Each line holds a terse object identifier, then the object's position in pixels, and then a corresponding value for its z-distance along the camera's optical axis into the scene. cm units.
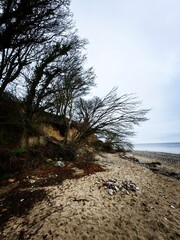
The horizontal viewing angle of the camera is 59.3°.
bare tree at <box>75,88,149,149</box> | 1046
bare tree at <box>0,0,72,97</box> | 529
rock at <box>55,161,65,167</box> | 866
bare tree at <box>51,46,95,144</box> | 1019
